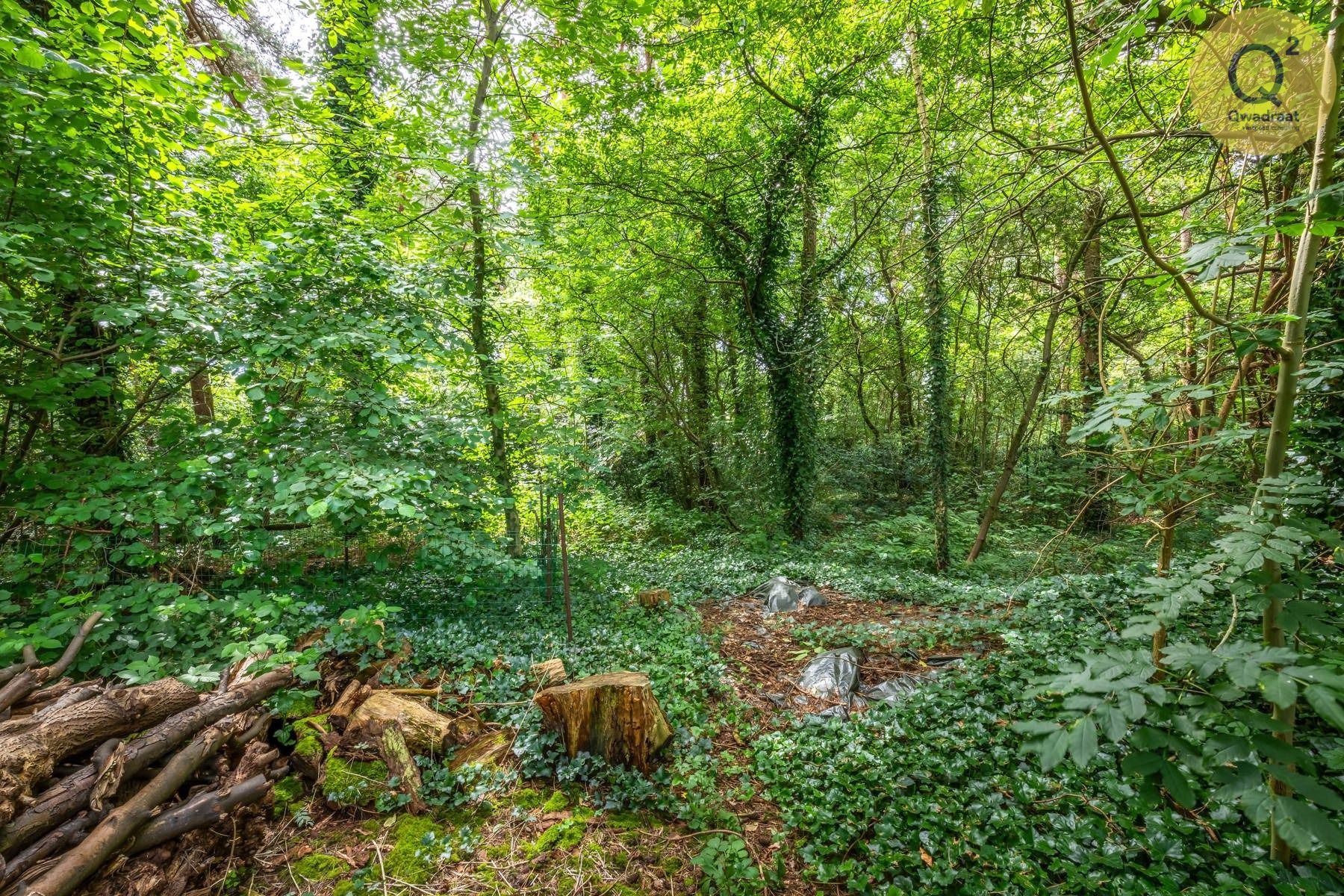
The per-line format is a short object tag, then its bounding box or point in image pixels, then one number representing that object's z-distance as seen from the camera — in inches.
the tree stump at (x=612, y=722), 119.0
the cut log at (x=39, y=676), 97.0
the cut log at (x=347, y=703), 125.1
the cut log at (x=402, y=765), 109.3
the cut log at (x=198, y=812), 90.3
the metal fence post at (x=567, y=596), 162.9
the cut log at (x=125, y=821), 77.2
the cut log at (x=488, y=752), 118.1
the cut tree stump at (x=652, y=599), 211.9
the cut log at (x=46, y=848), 76.1
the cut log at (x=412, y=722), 119.0
